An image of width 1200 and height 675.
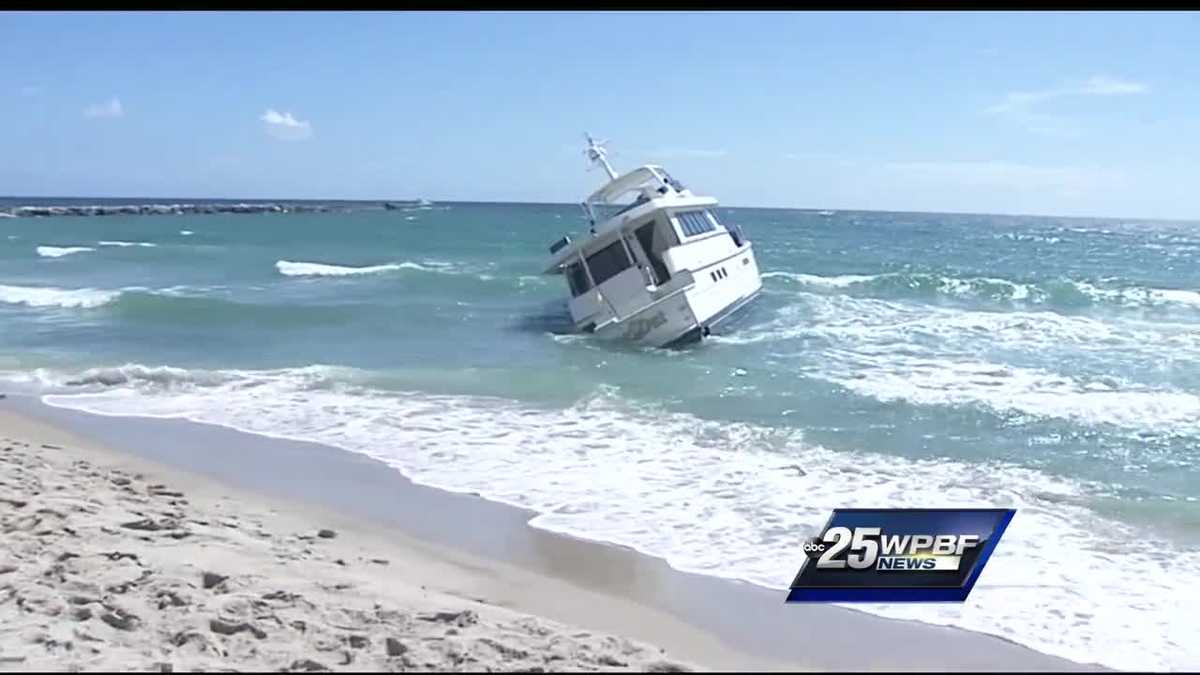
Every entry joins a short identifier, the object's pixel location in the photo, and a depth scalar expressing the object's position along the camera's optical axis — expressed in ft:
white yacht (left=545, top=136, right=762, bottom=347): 63.21
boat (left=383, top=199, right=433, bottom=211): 453.90
